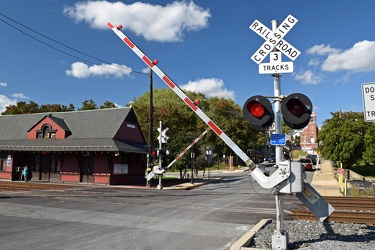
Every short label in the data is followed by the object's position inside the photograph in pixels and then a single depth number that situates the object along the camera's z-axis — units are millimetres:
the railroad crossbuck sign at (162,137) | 24188
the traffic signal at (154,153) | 21653
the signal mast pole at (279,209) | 6156
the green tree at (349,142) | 34938
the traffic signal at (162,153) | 21797
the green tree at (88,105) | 64688
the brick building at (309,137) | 94750
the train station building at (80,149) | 27812
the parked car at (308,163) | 44156
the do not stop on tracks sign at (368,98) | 5539
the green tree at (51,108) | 63419
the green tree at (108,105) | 67875
